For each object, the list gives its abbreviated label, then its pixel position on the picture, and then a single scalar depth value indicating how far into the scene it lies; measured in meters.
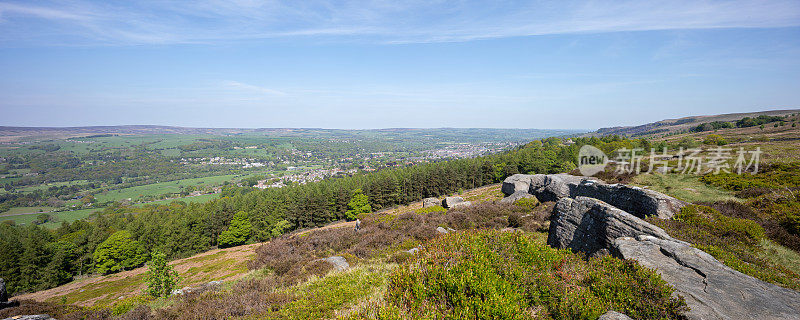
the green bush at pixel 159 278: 15.44
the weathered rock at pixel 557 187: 26.11
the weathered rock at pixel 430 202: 45.58
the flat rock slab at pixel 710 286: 5.39
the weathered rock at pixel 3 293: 14.59
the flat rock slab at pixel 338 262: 12.41
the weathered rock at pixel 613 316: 5.21
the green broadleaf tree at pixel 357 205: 60.53
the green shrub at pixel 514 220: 18.36
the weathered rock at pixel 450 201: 38.12
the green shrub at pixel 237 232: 52.91
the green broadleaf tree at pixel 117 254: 44.69
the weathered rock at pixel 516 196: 28.11
